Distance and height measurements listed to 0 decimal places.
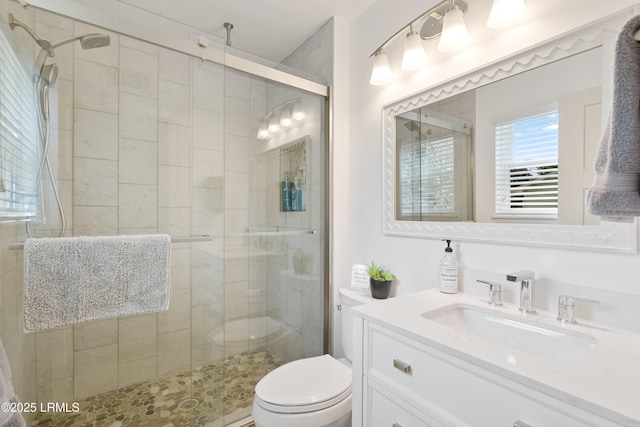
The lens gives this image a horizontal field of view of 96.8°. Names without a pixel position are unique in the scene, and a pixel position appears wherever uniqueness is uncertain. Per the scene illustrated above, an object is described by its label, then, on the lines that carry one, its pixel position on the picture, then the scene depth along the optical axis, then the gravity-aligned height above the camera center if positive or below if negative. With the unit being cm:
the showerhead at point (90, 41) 120 +75
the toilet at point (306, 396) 112 -77
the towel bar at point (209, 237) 110 -13
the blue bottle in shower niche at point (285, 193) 182 +13
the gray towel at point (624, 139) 53 +14
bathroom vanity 56 -38
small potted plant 149 -37
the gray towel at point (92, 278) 103 -26
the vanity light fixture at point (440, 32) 105 +79
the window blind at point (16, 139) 105 +29
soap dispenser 122 -26
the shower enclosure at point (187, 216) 132 -1
